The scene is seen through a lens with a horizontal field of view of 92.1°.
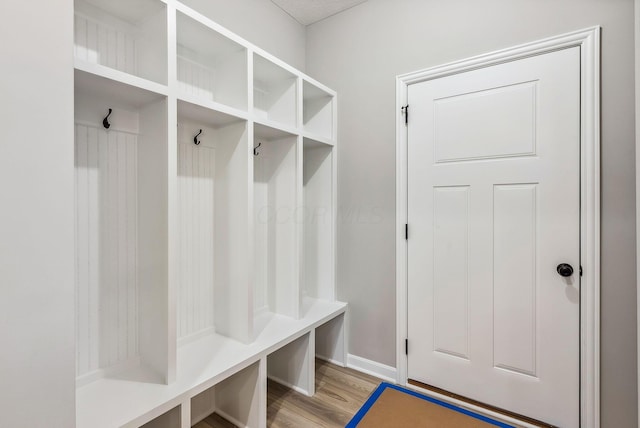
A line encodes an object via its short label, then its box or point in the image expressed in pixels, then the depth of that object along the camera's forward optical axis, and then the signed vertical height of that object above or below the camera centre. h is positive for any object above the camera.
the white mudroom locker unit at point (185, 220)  1.29 -0.05
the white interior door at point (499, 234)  1.62 -0.15
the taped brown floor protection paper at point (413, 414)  1.72 -1.20
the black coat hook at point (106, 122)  1.33 +0.38
